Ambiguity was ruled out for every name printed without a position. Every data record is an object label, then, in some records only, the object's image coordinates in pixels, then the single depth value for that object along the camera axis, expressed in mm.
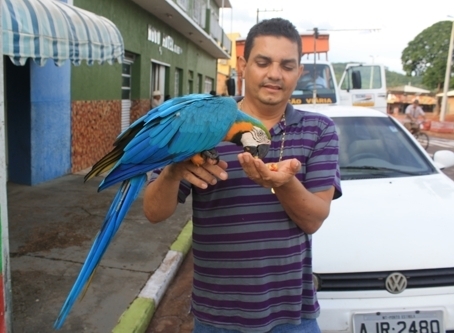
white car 2433
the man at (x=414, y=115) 13680
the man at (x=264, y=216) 1634
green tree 44812
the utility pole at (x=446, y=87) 23278
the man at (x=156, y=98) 11123
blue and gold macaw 1591
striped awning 4148
